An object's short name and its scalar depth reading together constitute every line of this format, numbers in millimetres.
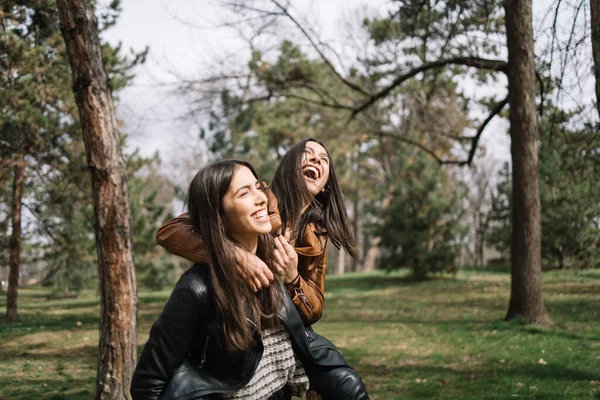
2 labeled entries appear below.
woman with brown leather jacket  2535
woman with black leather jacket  2279
